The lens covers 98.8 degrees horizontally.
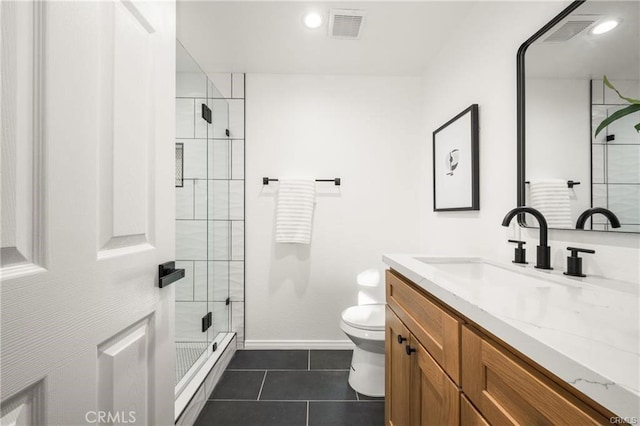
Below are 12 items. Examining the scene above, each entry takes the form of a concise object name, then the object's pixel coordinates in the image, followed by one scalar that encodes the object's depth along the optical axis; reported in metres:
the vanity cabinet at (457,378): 0.43
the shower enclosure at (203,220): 1.54
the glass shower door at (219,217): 1.90
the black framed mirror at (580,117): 0.81
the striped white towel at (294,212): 2.09
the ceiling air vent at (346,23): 1.54
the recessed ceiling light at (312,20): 1.58
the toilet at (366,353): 1.54
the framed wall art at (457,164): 1.49
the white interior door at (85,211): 0.43
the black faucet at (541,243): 0.97
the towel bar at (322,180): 2.15
